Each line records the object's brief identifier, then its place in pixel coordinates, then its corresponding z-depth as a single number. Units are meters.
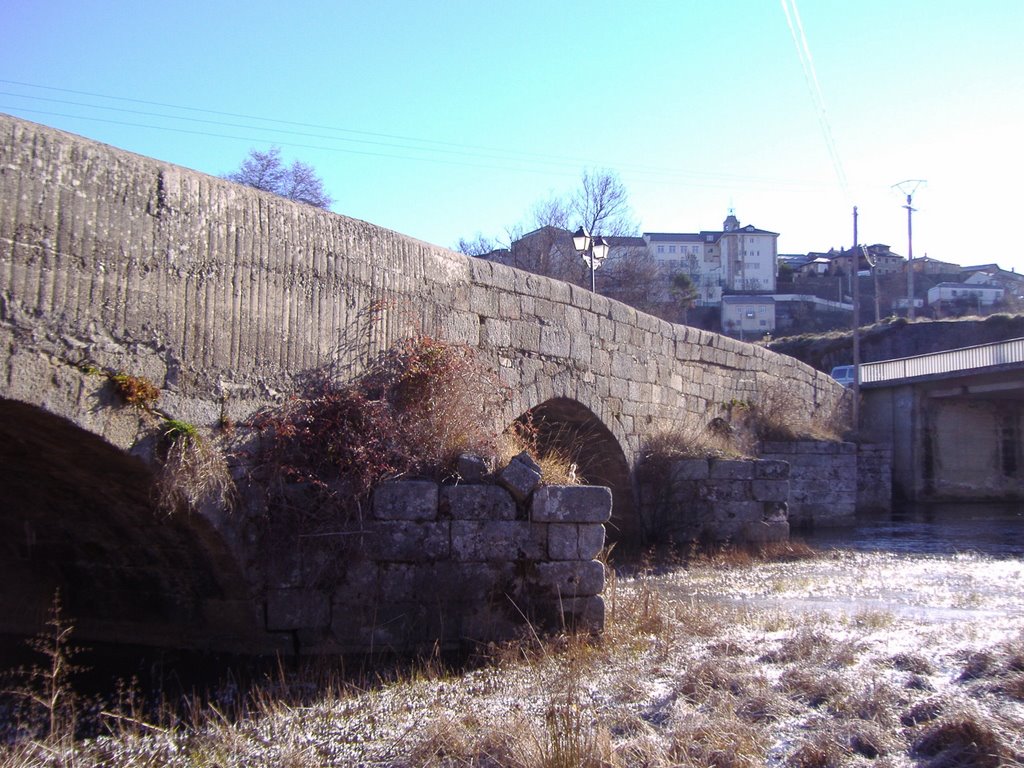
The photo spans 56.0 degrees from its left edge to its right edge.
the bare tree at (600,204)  30.94
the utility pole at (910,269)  43.48
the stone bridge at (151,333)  4.85
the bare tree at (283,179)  26.02
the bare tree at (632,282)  29.66
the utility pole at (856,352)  22.14
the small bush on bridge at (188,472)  5.22
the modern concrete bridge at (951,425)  22.64
